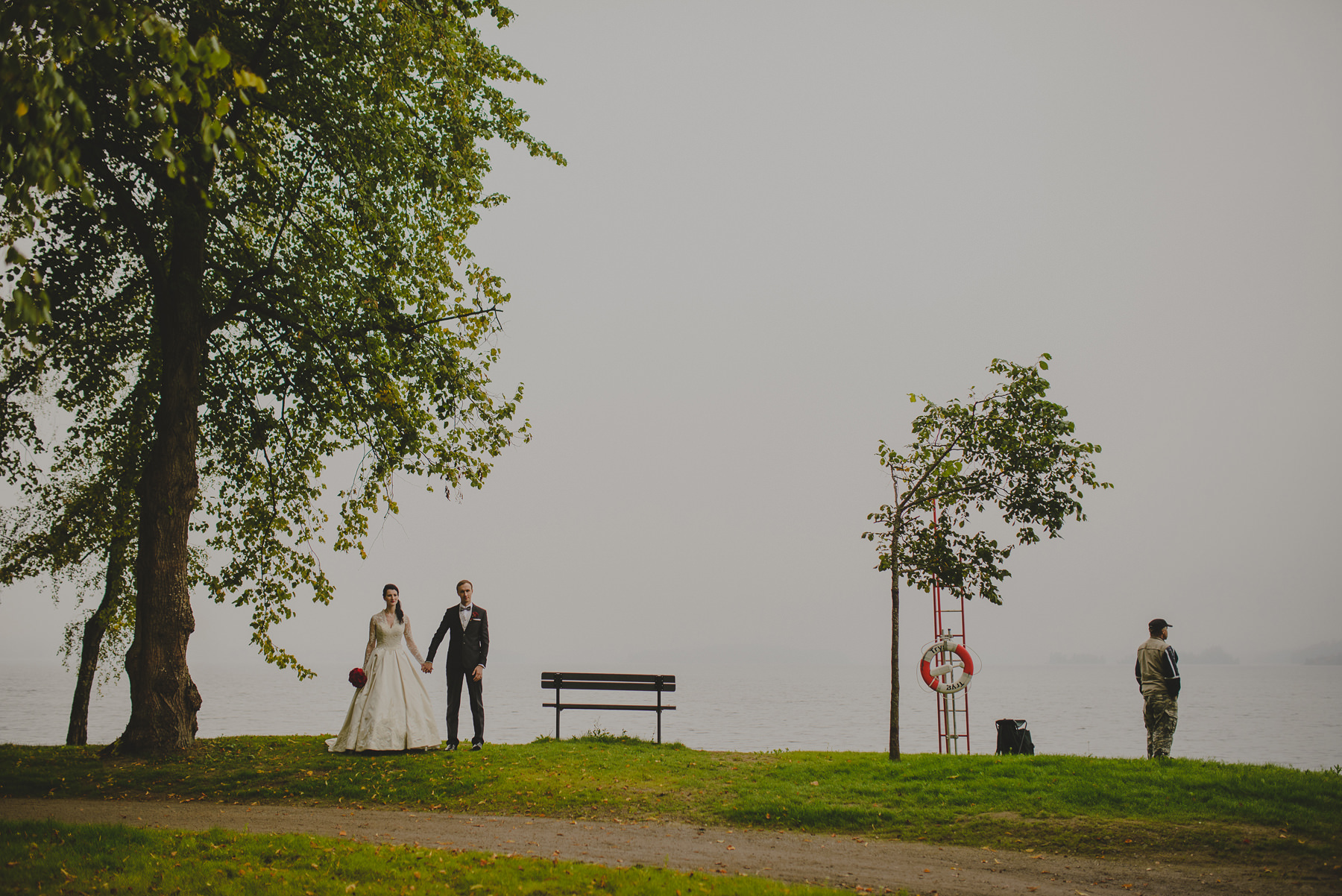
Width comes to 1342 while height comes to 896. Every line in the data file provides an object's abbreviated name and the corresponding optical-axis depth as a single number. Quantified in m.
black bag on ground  12.62
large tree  10.94
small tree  12.14
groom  12.15
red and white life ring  15.31
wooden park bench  14.37
